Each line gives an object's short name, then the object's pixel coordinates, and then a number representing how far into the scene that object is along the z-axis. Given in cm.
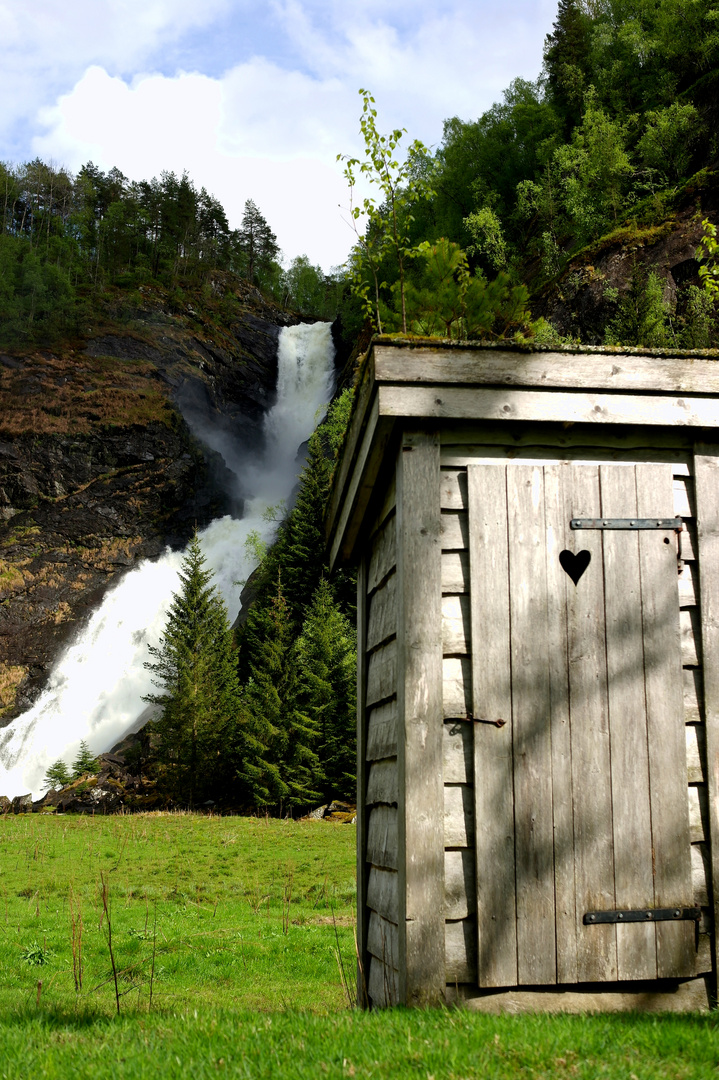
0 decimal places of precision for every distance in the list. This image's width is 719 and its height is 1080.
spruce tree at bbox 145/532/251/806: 2955
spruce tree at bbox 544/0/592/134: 4800
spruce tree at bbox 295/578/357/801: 2705
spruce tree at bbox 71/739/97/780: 3064
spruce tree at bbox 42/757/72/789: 3025
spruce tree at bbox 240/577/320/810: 2678
